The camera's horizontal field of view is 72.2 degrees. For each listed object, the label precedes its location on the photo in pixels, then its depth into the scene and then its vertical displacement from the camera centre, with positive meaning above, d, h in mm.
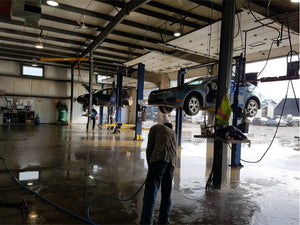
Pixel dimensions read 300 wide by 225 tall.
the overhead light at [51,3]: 6876 +3583
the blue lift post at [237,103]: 5316 +388
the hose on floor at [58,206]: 2636 -1386
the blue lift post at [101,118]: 16908 -587
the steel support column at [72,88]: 18722 +1990
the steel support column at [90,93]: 13297 +1199
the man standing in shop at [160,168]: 2512 -698
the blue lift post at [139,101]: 10266 +611
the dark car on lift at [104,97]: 14078 +948
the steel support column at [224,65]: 4234 +1099
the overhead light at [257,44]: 8272 +3041
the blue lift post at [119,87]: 12086 +1484
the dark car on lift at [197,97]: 6926 +669
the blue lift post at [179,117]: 8445 -88
